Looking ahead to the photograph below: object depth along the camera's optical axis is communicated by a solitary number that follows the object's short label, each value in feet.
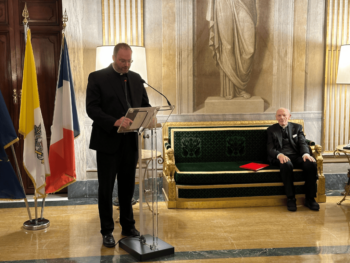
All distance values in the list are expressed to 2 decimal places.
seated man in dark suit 16.94
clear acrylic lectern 10.86
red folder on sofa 17.25
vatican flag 14.37
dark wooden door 18.43
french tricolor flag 14.79
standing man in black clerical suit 12.00
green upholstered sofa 17.01
